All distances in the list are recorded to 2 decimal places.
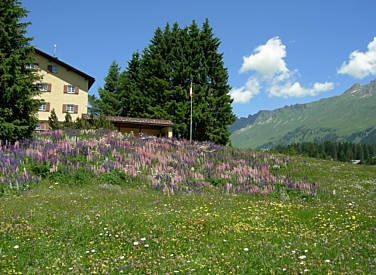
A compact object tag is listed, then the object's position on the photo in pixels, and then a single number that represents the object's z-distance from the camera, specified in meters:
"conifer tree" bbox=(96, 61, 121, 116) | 59.62
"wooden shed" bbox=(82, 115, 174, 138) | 36.66
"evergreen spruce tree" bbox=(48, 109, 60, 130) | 26.96
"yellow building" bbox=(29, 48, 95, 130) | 43.91
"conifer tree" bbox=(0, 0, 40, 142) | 15.95
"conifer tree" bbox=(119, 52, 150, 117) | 48.44
